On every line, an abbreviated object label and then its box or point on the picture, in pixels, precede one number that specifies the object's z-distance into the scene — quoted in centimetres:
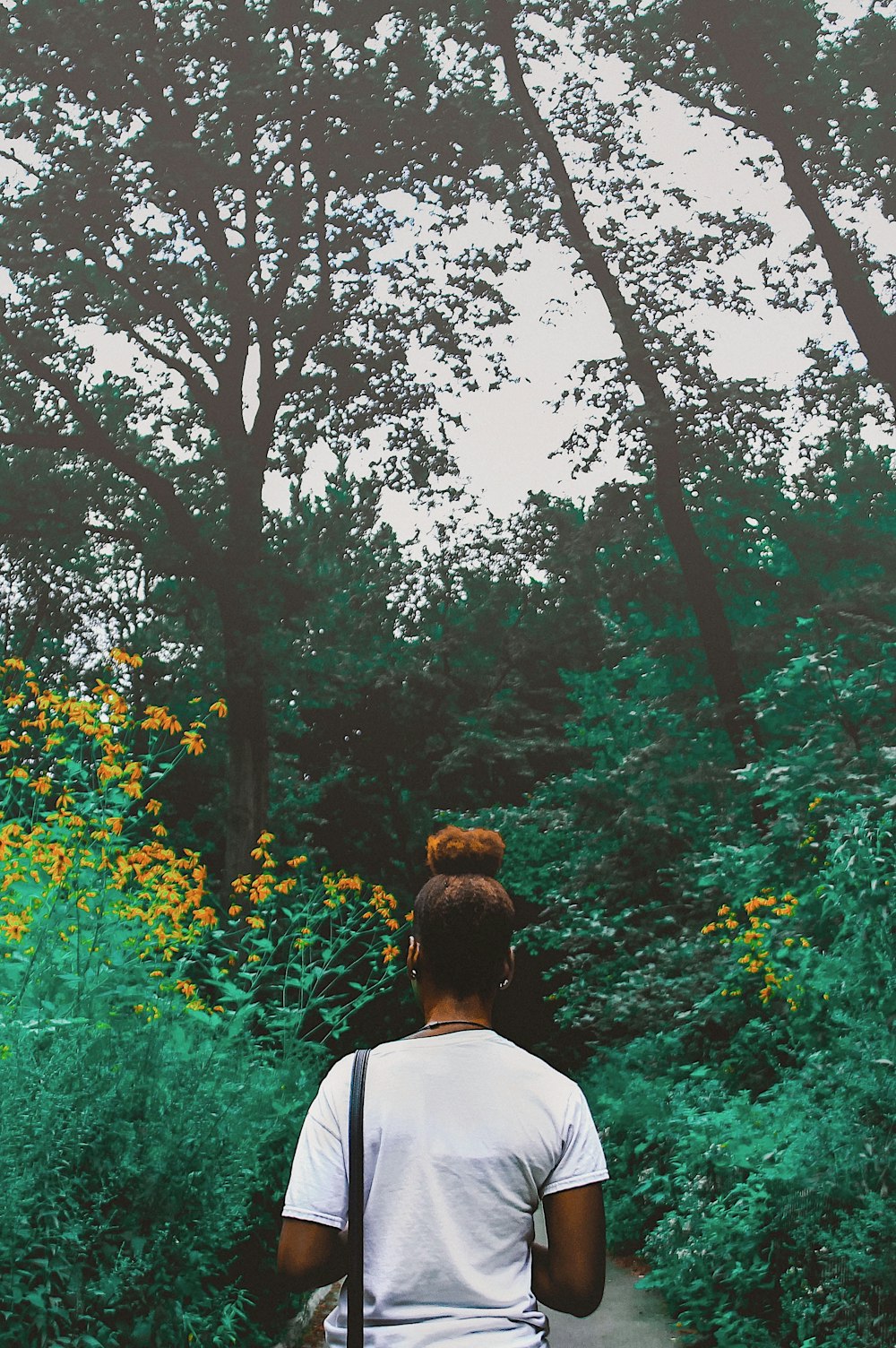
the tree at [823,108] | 1200
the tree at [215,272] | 1298
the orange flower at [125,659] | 568
